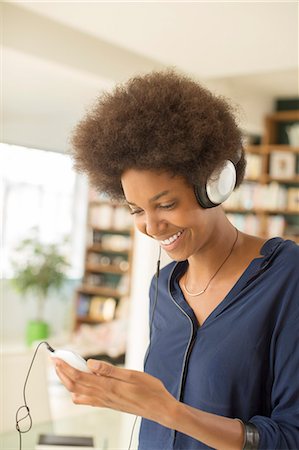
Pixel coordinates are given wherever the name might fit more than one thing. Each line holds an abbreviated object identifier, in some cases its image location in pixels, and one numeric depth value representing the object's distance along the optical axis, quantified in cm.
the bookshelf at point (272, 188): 704
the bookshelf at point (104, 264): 829
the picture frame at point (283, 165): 708
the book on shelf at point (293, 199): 704
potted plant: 756
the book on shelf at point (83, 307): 842
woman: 110
